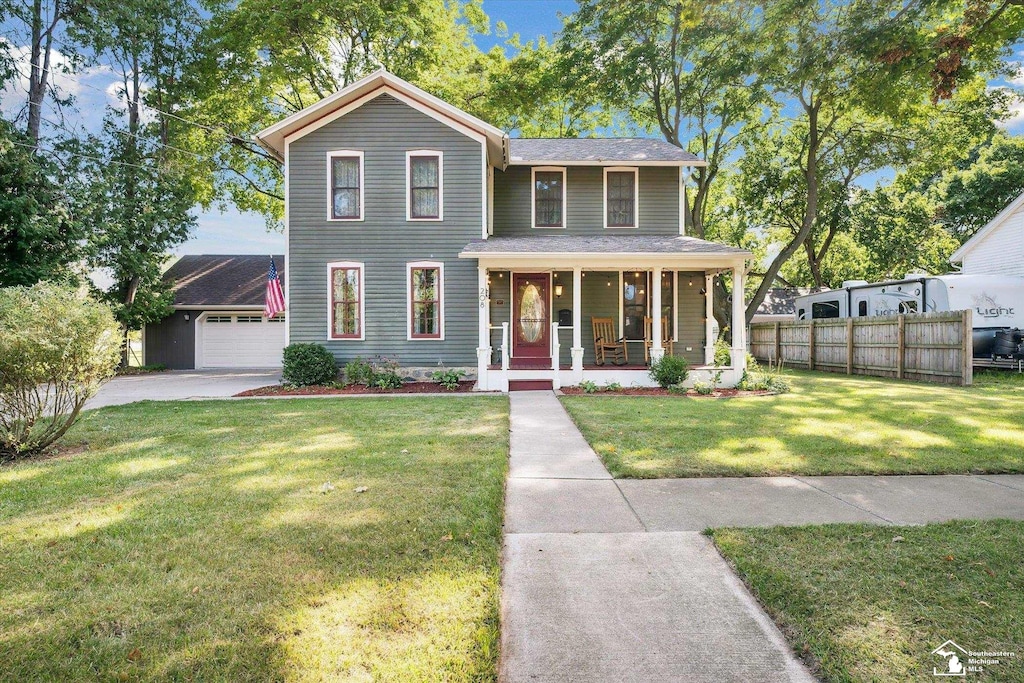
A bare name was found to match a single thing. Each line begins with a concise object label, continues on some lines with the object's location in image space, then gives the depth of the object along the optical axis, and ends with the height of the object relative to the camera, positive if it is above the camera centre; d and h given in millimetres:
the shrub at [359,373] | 12820 -889
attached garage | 21344 +372
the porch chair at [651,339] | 14000 -101
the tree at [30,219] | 15344 +3639
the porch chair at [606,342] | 14055 -172
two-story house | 12688 +2073
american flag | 13750 +1077
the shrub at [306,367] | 12812 -729
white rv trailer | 14445 +898
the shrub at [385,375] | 12692 -945
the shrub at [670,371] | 11906 -826
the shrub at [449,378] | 12477 -1016
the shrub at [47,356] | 5453 -194
